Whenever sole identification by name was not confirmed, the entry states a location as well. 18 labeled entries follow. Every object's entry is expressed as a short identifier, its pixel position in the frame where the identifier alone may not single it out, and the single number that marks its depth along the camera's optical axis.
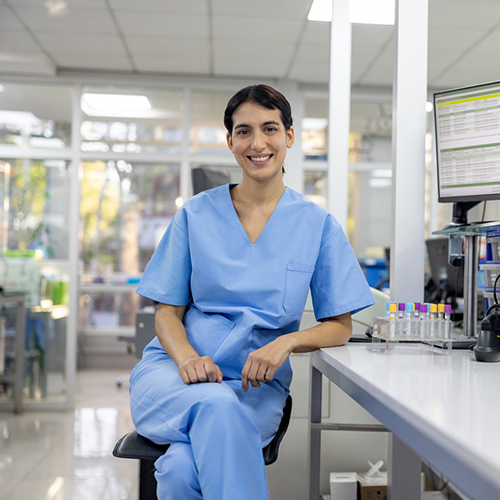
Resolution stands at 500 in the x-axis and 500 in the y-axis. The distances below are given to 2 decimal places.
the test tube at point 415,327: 1.24
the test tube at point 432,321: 1.22
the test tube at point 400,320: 1.24
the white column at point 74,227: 4.11
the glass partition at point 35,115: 4.11
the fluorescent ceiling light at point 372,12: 2.14
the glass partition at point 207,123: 4.40
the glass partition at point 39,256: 4.02
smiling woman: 1.15
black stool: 1.12
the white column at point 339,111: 2.00
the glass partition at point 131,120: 4.27
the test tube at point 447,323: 1.20
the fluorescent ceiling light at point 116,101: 4.27
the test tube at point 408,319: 1.23
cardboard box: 1.70
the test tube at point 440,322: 1.21
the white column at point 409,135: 1.57
